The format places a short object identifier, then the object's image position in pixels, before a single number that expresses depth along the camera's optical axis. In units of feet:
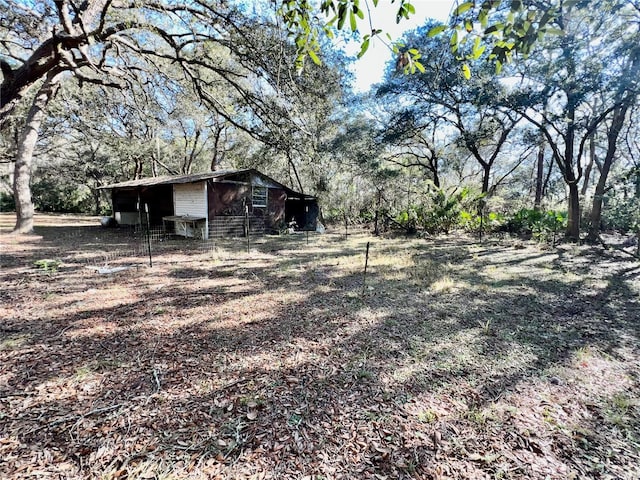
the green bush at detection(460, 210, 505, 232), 45.73
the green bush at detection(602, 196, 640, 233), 27.73
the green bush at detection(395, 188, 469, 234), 43.42
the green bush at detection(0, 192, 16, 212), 81.71
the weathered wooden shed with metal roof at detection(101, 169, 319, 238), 40.04
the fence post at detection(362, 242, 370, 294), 18.75
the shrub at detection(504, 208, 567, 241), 41.31
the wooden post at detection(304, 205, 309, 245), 55.01
